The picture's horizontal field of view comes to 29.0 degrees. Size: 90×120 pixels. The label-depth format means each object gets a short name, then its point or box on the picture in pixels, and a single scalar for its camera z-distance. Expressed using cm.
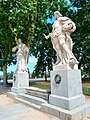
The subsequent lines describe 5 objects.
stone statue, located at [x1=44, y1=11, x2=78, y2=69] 651
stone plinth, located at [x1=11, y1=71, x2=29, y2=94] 1002
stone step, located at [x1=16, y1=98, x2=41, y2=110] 707
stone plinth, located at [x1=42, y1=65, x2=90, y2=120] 579
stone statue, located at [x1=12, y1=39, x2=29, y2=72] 1066
